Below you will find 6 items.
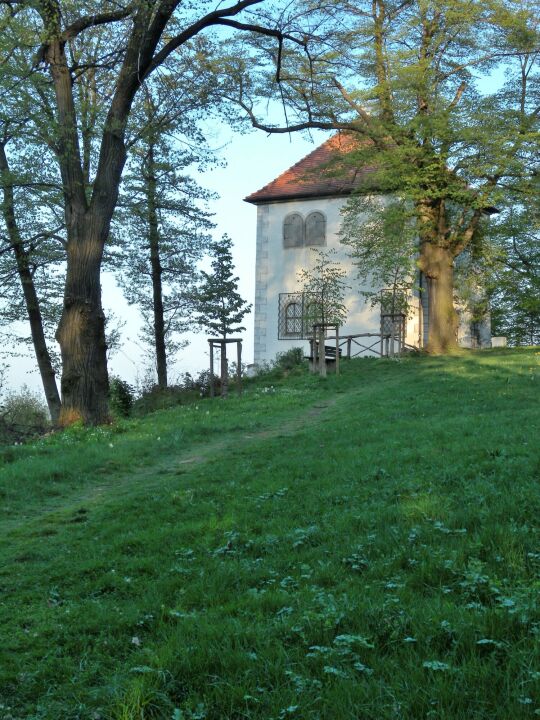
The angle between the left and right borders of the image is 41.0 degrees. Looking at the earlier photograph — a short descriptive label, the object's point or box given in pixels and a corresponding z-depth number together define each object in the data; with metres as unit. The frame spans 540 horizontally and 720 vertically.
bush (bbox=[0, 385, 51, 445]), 20.23
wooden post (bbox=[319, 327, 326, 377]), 23.09
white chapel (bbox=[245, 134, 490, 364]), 32.78
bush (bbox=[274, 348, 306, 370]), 28.22
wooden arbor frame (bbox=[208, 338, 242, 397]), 21.25
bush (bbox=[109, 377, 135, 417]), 22.11
